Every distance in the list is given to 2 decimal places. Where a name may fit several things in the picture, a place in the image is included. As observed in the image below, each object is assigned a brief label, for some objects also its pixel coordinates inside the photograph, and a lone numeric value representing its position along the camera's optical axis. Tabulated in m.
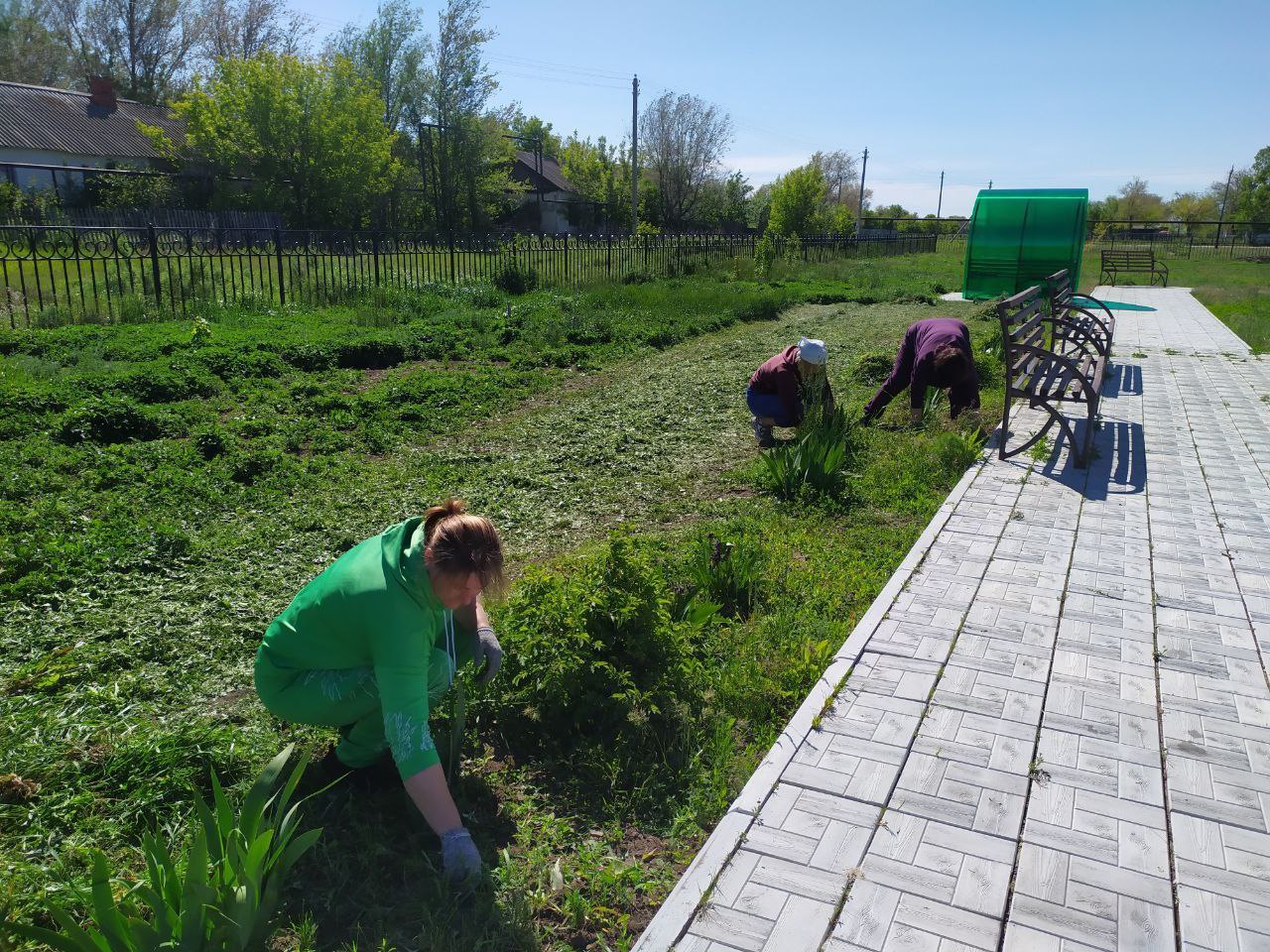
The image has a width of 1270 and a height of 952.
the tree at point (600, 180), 55.84
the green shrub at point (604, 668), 3.24
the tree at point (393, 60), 41.25
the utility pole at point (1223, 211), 41.23
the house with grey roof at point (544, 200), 56.88
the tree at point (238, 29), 47.62
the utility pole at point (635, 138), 41.90
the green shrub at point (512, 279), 16.56
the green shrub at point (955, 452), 6.65
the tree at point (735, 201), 58.31
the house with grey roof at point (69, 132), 38.00
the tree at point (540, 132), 70.89
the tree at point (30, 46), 48.44
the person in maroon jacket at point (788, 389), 6.61
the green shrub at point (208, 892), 1.82
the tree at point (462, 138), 39.25
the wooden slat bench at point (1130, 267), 26.72
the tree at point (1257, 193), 54.78
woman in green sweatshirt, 2.39
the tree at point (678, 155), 52.59
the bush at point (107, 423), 6.50
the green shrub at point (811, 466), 5.90
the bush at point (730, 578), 4.34
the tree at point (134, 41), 48.31
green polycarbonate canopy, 13.20
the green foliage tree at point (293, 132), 31.50
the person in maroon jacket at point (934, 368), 7.39
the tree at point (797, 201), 39.62
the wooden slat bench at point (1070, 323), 9.27
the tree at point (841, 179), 82.31
